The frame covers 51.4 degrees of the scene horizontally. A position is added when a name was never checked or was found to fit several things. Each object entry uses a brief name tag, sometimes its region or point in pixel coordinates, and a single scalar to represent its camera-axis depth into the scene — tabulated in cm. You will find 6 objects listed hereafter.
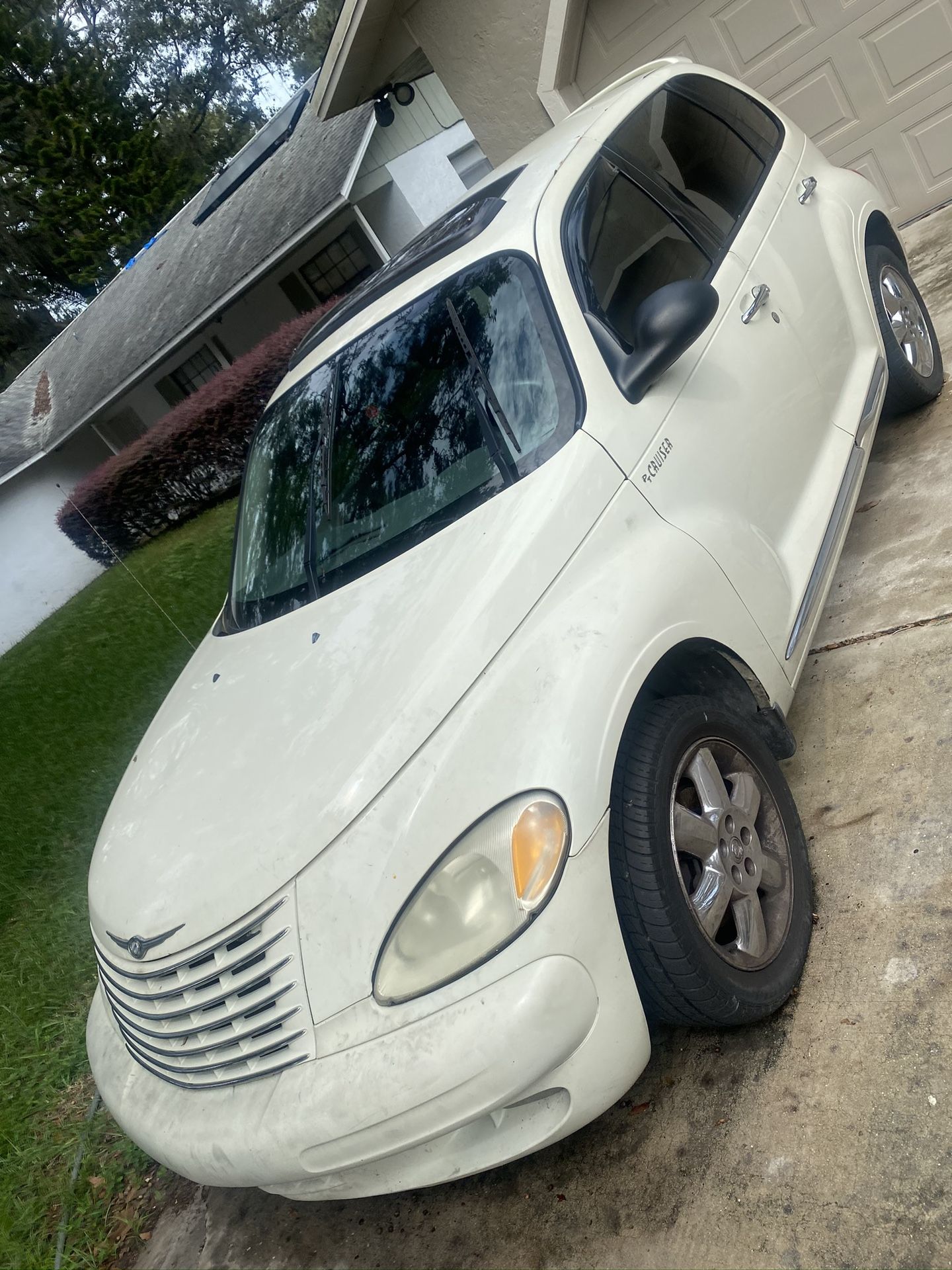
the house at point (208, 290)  1552
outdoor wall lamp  1037
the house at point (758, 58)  688
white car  211
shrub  1416
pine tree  3262
